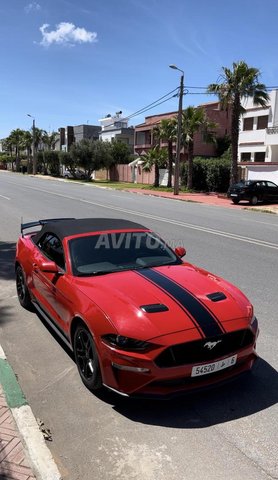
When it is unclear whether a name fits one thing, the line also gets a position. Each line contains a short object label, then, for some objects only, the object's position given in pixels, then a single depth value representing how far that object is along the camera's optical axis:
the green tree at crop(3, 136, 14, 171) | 103.96
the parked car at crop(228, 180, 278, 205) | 25.84
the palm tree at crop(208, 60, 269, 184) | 27.85
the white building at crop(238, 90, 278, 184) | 40.03
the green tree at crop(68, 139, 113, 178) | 55.25
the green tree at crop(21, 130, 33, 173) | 88.75
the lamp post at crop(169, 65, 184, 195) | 31.02
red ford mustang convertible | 3.35
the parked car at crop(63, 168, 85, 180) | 62.75
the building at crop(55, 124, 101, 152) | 85.69
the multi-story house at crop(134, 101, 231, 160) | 47.19
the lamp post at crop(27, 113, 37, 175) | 75.69
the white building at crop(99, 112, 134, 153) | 73.53
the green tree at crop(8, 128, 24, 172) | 95.75
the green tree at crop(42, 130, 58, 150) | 89.75
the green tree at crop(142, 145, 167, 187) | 42.19
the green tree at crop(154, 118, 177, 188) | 37.44
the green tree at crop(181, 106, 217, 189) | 35.24
